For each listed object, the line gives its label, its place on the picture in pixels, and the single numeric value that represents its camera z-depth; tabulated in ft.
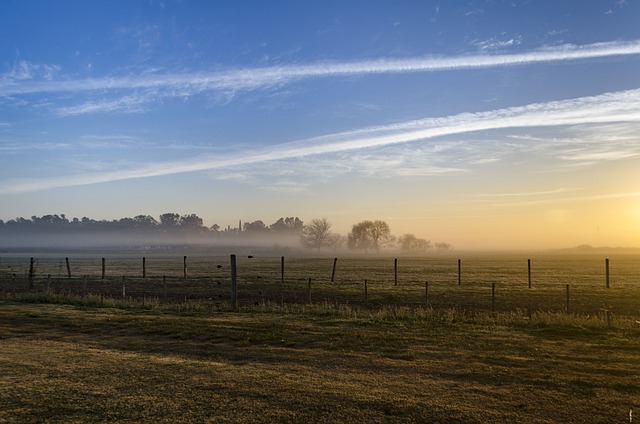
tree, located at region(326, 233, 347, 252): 630.74
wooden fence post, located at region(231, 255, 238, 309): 74.09
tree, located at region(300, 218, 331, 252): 586.45
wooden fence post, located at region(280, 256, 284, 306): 94.57
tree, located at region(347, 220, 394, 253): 576.61
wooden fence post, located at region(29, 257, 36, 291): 100.78
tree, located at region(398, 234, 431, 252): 654.53
